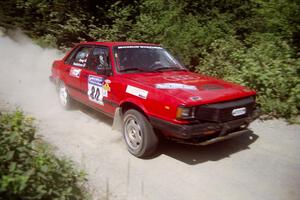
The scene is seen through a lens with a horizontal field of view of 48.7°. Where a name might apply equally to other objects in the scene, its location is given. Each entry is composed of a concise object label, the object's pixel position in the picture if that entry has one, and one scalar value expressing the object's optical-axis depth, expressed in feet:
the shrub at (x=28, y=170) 8.98
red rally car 14.56
